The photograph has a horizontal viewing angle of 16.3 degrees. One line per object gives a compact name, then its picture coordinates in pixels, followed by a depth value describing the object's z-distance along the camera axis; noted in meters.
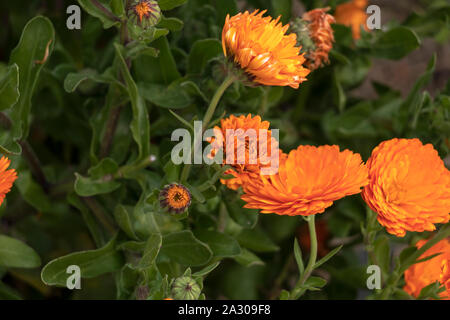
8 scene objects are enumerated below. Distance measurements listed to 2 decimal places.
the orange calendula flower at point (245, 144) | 0.78
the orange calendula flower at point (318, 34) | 0.84
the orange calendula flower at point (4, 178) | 0.76
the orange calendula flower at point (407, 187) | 0.77
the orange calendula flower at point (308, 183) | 0.77
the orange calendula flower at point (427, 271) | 0.83
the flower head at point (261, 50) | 0.77
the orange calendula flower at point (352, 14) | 1.00
